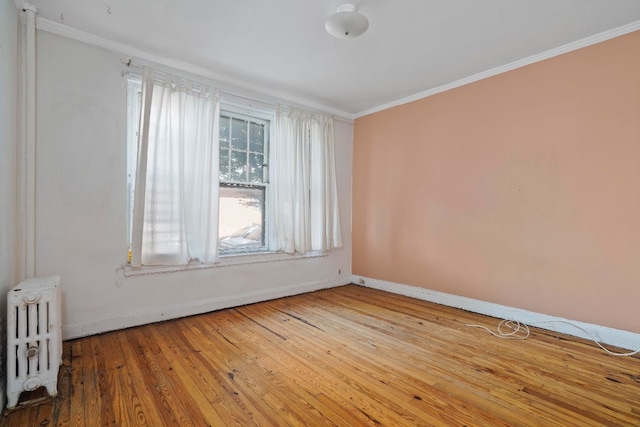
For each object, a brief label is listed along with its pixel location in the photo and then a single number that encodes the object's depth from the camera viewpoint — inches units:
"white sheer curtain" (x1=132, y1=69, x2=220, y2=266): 112.7
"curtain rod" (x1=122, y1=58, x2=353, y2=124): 113.0
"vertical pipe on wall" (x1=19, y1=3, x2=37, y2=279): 91.5
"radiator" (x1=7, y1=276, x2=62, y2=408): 68.1
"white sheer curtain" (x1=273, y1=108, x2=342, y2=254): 153.5
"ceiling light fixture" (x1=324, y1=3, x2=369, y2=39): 87.0
